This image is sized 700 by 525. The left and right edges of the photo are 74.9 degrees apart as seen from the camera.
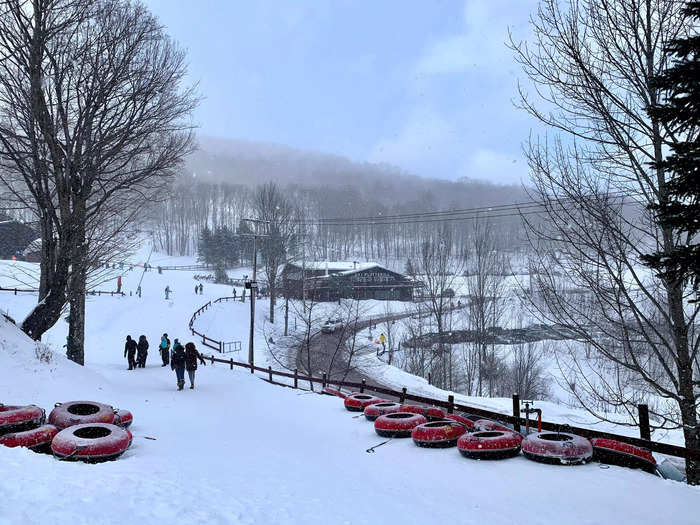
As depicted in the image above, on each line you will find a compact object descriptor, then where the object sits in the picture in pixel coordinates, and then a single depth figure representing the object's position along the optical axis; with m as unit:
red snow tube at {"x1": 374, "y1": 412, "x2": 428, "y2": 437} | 9.51
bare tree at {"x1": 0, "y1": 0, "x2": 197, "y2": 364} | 12.73
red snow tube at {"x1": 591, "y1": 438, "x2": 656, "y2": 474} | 7.16
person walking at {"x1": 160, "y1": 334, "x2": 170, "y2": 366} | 21.41
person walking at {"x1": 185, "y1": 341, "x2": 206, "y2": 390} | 15.98
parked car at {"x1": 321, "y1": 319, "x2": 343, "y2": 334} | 42.91
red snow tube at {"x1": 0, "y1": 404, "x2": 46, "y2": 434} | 7.90
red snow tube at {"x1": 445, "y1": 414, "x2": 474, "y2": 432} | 9.85
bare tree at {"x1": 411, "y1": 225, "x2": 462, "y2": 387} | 32.91
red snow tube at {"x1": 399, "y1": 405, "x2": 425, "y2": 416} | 10.78
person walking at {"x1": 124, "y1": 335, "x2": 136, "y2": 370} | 20.61
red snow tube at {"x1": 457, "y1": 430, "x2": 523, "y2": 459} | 7.77
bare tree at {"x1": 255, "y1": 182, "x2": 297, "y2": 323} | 48.71
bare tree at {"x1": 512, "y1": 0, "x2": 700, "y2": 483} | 7.05
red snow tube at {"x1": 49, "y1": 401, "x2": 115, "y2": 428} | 8.71
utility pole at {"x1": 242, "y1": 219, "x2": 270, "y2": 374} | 22.18
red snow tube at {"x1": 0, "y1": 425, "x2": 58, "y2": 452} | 7.45
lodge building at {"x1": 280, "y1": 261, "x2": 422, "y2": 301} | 59.40
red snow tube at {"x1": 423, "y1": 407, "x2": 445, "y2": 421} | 10.83
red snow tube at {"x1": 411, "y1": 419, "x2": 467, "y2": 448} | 8.64
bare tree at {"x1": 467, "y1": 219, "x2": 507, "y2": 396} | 32.41
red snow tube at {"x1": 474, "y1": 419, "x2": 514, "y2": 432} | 9.09
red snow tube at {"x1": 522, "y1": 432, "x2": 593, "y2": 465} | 7.29
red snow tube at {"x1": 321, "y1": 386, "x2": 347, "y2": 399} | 15.59
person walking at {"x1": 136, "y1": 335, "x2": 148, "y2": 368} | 21.03
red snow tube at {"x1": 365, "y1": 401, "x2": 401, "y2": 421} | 10.89
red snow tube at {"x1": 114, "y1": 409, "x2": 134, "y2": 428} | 9.50
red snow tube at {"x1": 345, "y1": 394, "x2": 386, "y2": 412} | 12.37
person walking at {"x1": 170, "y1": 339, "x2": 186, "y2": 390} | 15.62
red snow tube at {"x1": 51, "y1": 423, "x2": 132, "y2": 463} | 7.11
